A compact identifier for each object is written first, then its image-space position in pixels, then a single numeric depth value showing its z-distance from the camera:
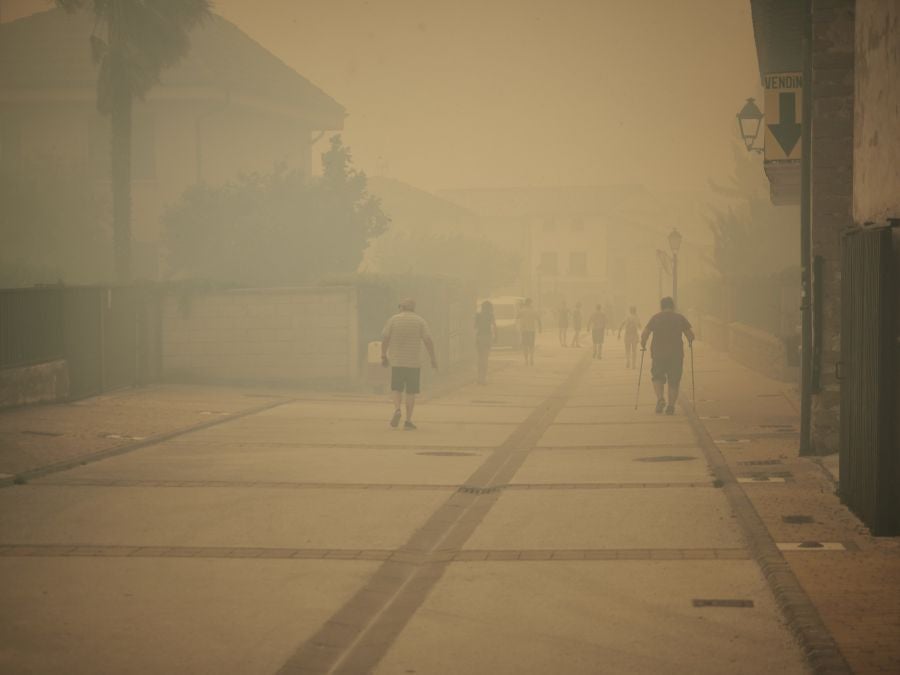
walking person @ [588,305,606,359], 42.47
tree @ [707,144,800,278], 45.66
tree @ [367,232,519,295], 64.31
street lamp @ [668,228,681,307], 40.72
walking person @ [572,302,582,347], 55.50
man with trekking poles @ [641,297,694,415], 21.25
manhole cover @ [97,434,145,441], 16.88
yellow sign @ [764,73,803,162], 17.08
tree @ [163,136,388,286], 33.50
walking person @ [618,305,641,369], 37.44
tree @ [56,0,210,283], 29.55
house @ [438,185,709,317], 112.50
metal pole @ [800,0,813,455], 14.53
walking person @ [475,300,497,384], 30.28
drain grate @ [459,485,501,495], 12.32
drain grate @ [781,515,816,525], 10.24
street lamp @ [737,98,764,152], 22.58
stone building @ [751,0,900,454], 14.23
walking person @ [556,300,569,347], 57.25
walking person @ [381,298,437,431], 18.84
